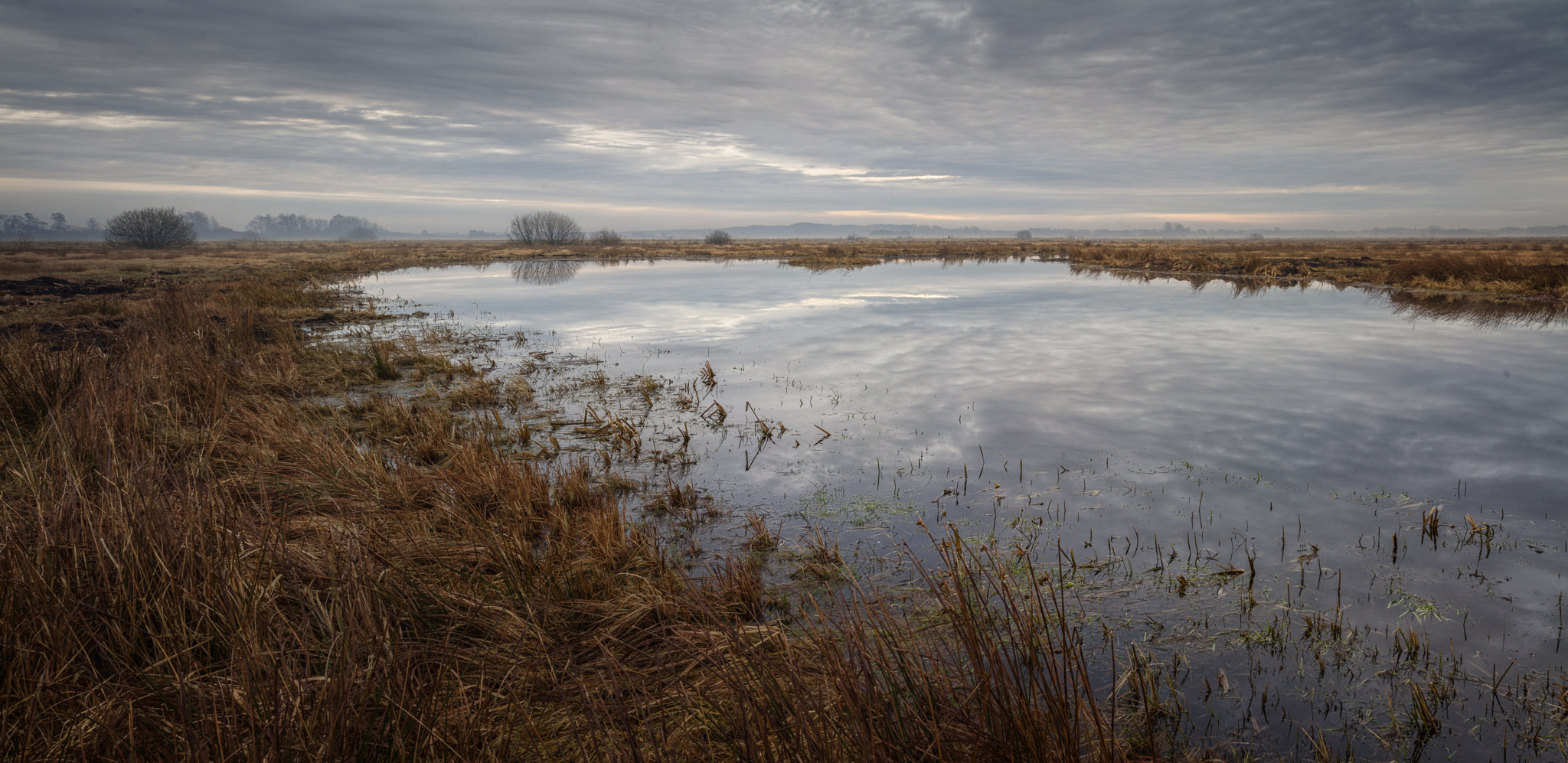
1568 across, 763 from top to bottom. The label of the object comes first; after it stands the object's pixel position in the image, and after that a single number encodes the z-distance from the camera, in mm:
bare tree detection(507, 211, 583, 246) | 113625
